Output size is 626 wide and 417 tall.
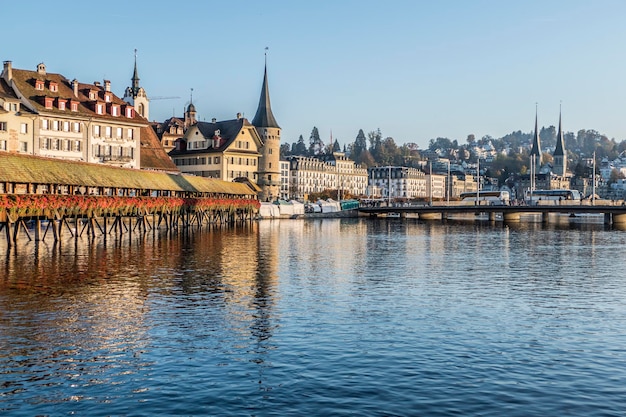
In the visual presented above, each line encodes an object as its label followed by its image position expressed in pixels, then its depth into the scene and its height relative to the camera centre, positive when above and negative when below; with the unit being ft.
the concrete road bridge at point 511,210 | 437.58 -5.86
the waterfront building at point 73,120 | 302.27 +36.36
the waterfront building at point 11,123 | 282.36 +31.15
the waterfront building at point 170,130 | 543.39 +54.42
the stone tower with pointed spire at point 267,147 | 535.19 +40.74
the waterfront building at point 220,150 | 481.05 +34.51
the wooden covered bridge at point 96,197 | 188.24 +1.35
